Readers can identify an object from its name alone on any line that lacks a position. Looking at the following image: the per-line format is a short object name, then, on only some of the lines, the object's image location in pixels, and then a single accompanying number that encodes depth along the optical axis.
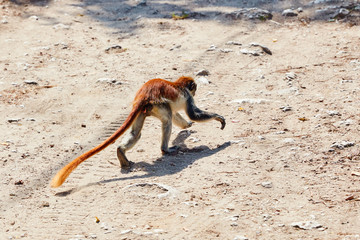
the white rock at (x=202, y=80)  18.25
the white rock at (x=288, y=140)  13.30
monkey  12.91
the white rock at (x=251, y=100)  16.31
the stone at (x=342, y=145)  12.58
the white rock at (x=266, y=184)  11.27
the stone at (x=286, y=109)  15.56
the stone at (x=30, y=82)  18.55
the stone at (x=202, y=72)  18.87
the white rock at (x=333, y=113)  14.54
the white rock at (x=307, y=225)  9.59
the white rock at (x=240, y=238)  9.44
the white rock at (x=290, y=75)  17.80
